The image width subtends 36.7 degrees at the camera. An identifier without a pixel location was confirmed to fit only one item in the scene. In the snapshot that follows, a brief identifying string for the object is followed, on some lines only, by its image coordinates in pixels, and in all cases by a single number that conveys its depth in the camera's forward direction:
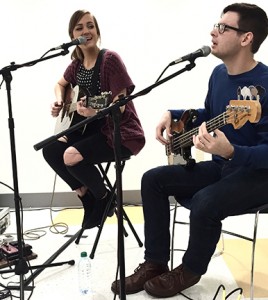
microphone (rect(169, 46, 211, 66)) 1.31
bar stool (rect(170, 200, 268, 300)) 1.55
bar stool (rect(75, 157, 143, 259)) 2.17
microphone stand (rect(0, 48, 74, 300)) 1.55
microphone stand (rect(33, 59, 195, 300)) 1.23
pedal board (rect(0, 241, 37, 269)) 2.11
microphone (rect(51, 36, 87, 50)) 1.64
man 1.52
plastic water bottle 1.84
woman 2.11
